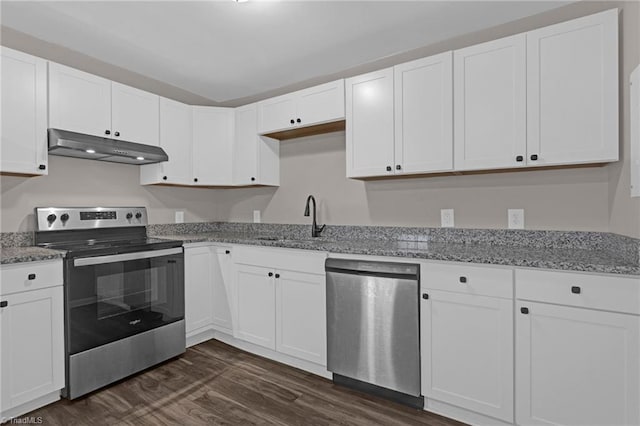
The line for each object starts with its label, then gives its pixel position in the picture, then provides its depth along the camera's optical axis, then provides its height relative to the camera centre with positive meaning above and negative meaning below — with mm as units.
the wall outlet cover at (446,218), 2512 -57
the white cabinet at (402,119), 2232 +663
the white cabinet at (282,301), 2373 -694
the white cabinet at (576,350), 1448 -657
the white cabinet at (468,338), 1725 -704
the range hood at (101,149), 2311 +486
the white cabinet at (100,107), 2381 +837
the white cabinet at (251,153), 3283 +592
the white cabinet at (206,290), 2854 -702
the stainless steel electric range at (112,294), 2092 -587
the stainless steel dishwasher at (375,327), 1987 -744
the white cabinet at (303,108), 2691 +904
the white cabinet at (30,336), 1823 -722
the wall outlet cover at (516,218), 2250 -53
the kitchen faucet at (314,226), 3003 -144
